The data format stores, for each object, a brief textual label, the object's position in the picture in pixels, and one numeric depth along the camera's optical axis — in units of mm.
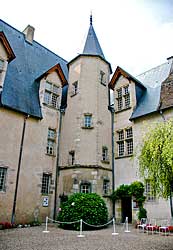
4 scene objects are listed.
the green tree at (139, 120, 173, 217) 7449
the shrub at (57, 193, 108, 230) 11500
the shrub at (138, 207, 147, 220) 12789
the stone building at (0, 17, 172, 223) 13328
